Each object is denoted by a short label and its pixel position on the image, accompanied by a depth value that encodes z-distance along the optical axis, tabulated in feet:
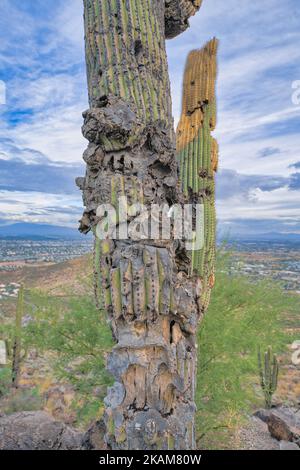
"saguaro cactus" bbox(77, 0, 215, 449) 8.67
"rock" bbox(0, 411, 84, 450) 18.70
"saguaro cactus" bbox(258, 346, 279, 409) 30.14
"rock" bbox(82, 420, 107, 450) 11.46
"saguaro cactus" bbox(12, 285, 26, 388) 27.67
